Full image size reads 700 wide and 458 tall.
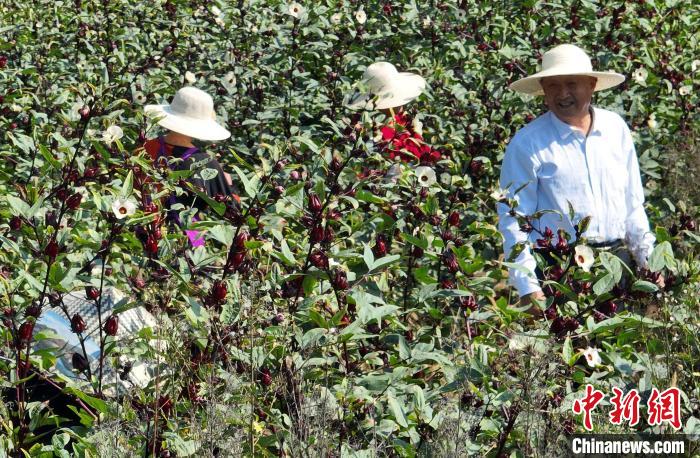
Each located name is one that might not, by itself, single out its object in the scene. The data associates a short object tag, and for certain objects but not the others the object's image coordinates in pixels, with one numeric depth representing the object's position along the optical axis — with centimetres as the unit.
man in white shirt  748
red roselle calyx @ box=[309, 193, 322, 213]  510
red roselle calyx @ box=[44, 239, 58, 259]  481
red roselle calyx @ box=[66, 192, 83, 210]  525
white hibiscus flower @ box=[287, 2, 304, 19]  950
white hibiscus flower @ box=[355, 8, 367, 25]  980
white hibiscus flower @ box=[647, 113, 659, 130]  1004
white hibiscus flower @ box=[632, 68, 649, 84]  1005
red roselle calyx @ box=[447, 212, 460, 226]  563
